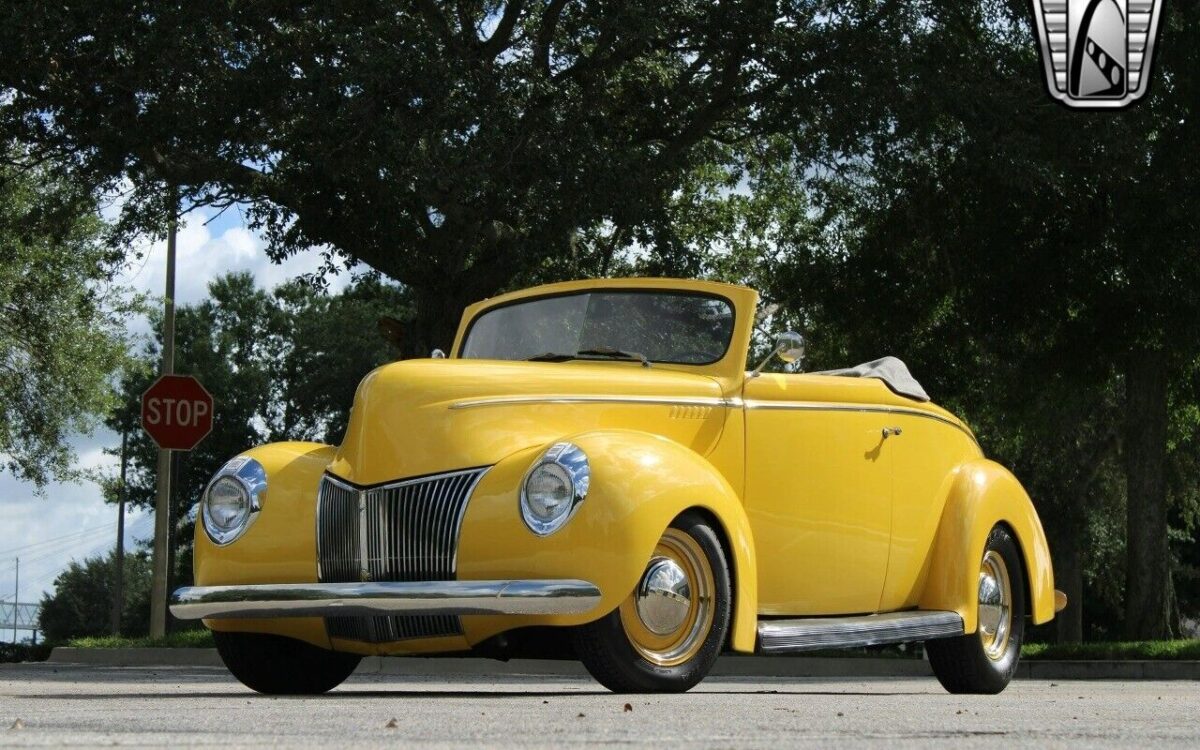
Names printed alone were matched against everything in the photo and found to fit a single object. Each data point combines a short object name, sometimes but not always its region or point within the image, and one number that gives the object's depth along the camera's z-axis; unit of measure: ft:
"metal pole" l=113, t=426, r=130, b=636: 174.36
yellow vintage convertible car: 24.26
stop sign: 71.87
